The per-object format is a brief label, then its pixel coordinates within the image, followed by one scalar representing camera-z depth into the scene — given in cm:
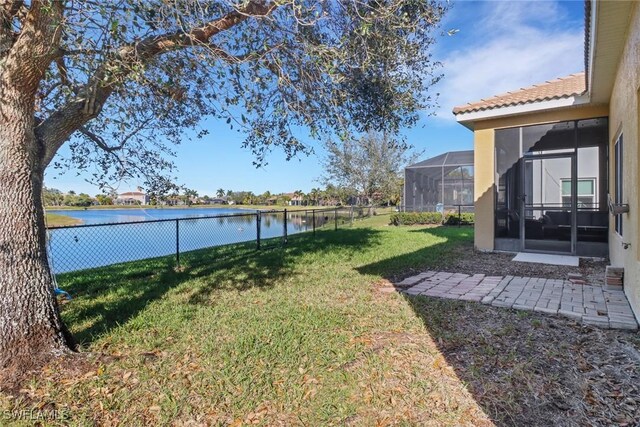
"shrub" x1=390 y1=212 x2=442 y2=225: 1684
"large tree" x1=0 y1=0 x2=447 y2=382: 276
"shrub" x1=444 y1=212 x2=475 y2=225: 1558
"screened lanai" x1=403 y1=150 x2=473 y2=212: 1902
